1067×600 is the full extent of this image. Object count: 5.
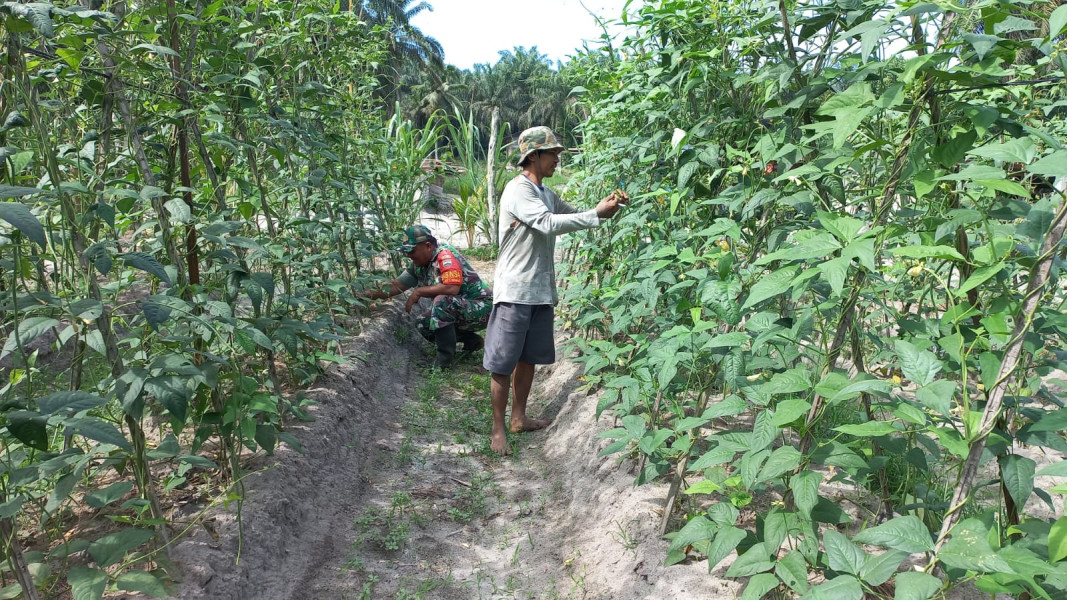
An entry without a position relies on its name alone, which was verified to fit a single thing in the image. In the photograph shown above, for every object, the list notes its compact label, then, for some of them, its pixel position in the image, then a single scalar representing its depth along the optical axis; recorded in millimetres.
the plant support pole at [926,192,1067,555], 1117
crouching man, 4977
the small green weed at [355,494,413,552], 2676
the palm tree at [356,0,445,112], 46438
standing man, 3500
